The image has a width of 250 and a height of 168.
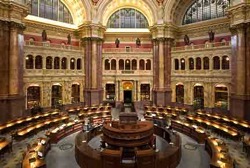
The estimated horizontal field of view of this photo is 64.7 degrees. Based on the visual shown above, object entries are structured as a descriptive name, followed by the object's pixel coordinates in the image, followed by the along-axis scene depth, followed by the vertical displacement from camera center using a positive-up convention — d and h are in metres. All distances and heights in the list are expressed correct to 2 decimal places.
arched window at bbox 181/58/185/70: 31.90 +3.42
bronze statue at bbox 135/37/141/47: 35.68 +7.72
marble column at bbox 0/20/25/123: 21.22 +1.64
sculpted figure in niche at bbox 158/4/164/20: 31.68 +11.72
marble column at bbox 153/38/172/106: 32.16 +2.06
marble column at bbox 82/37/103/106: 32.00 +2.40
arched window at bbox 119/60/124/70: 34.84 +3.56
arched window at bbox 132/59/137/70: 34.88 +3.66
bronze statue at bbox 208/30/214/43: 29.62 +7.44
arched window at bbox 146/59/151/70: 34.84 +3.65
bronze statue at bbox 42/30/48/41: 29.74 +7.50
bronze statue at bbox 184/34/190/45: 32.93 +7.47
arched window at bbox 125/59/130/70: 34.72 +3.64
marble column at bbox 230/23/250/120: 21.69 +1.50
